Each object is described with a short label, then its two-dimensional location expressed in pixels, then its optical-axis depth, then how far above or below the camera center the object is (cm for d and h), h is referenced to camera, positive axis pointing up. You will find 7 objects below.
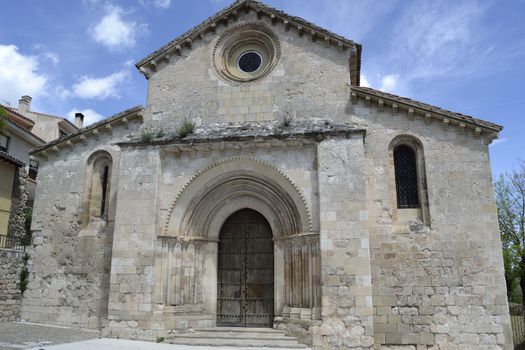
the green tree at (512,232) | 1762 +203
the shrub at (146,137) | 1295 +405
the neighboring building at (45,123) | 2764 +950
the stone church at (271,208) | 1101 +193
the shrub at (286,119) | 1255 +445
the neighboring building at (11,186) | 1745 +366
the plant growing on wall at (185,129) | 1287 +425
